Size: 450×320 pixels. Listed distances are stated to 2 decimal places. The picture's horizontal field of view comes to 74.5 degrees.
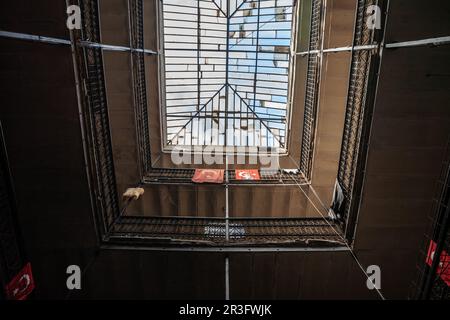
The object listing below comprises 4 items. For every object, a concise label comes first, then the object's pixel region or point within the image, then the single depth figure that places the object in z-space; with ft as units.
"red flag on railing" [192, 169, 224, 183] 45.48
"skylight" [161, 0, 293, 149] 56.65
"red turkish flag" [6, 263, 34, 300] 19.36
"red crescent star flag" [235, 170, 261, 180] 46.94
